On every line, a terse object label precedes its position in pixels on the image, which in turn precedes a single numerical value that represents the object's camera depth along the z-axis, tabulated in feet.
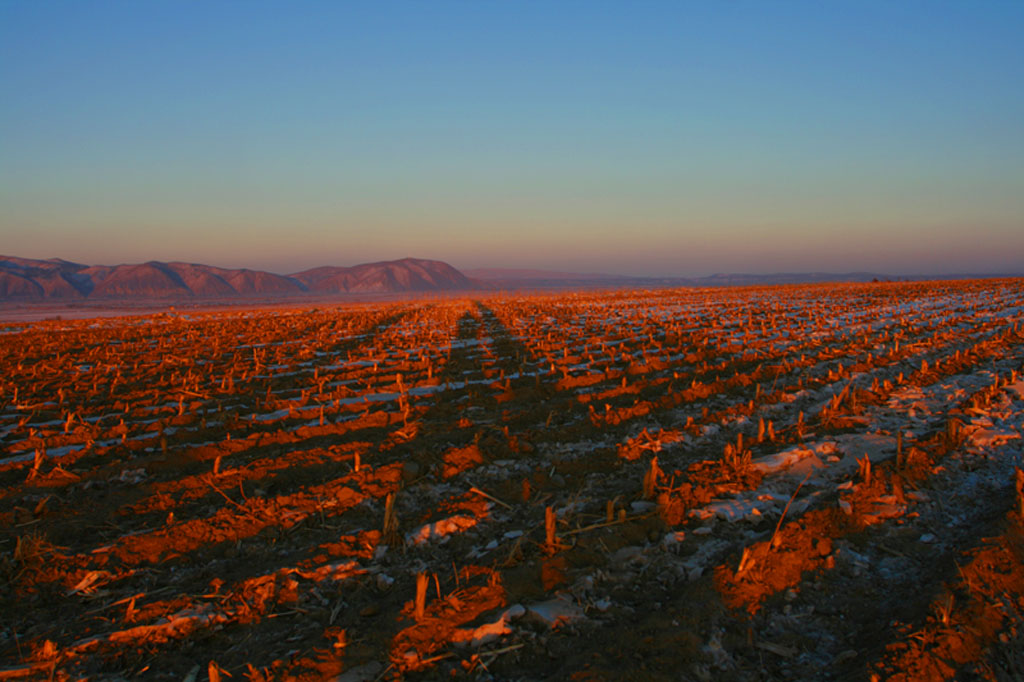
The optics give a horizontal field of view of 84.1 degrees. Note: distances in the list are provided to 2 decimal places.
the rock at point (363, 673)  9.44
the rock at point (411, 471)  18.54
